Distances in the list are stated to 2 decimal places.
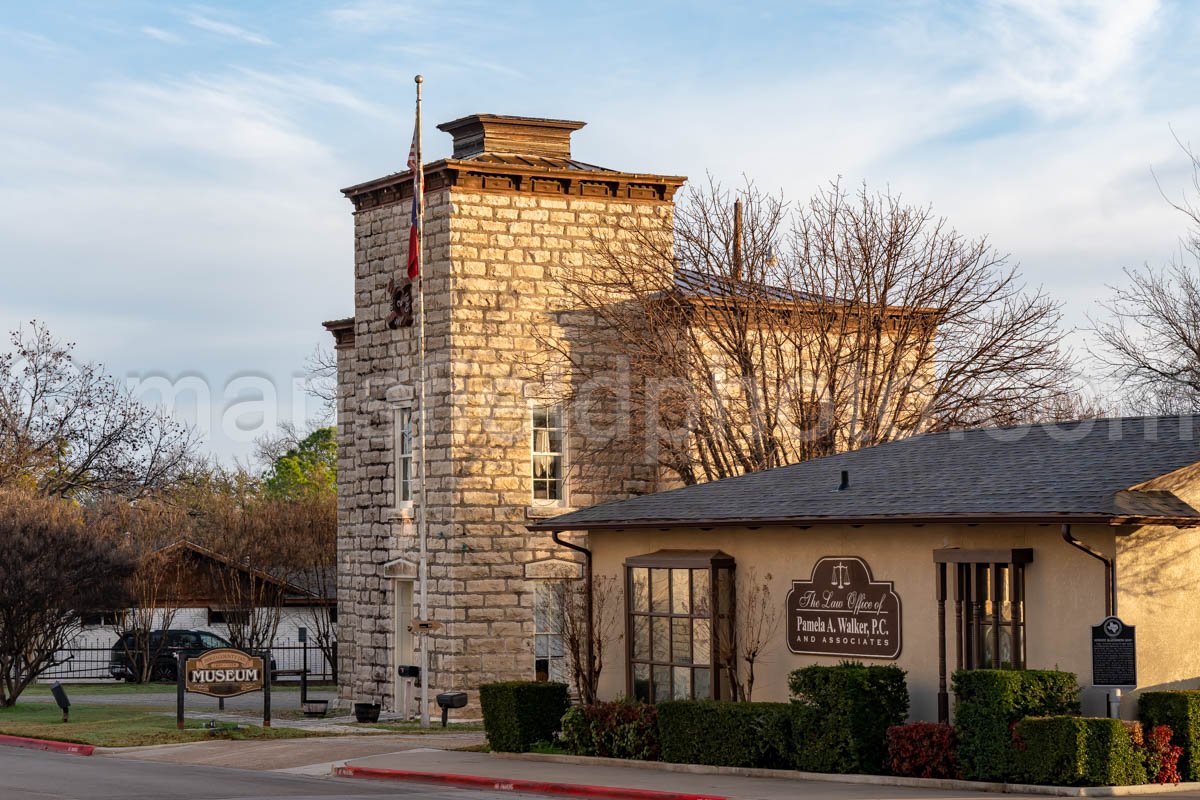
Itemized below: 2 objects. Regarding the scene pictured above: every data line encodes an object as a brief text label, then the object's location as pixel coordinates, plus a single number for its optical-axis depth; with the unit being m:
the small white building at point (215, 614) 46.72
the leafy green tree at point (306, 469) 84.28
